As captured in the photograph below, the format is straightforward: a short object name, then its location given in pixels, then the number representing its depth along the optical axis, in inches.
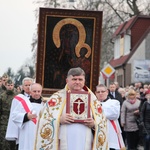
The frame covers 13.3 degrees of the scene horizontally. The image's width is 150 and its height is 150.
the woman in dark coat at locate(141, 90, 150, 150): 653.3
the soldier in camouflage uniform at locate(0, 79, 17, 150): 535.2
